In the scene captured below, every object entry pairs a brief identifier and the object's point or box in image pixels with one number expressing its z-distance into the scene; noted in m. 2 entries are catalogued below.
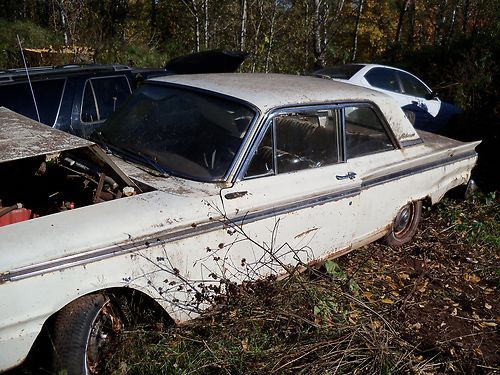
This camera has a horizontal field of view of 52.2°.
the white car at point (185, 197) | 2.65
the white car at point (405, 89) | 8.77
